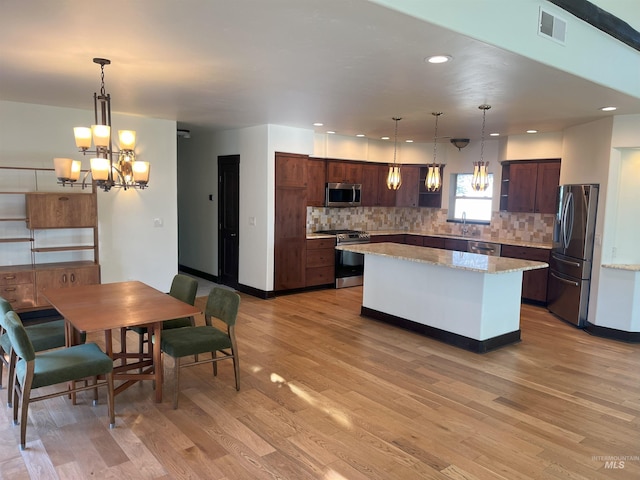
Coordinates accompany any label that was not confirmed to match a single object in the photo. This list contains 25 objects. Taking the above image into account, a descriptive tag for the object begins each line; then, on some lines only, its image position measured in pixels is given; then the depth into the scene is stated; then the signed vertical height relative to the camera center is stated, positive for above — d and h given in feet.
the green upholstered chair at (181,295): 12.80 -3.14
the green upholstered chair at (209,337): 11.00 -3.74
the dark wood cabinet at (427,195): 27.73 +0.17
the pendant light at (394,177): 17.74 +0.79
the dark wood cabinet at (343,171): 25.02 +1.39
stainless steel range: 24.95 -3.70
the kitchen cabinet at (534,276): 21.62 -3.65
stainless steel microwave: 24.98 +0.06
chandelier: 10.36 +0.64
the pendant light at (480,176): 15.35 +0.80
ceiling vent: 10.40 +4.13
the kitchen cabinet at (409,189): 28.22 +0.51
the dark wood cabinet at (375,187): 26.81 +0.59
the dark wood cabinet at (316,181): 24.23 +0.76
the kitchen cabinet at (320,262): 23.84 -3.60
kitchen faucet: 26.55 -1.56
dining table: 10.07 -2.90
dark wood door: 23.86 -1.41
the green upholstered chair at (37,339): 10.50 -3.79
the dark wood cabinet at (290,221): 22.33 -1.35
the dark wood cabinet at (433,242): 26.17 -2.59
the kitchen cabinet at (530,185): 21.98 +0.79
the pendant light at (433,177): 17.21 +0.80
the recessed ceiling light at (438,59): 10.12 +3.20
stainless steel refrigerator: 17.95 -2.06
